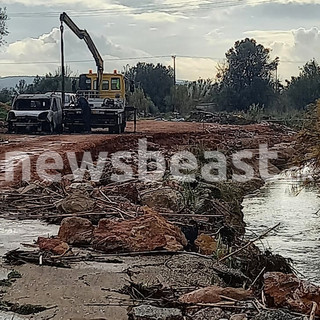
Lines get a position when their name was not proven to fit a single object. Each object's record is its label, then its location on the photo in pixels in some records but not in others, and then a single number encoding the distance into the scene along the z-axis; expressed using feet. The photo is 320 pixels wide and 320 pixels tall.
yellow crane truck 105.29
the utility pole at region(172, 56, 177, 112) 232.94
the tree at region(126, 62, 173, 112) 266.77
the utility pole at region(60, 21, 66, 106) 108.63
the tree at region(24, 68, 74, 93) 234.99
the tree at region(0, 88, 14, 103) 215.31
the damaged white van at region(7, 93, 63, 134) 103.40
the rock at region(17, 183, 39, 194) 45.30
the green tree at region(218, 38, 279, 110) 249.14
